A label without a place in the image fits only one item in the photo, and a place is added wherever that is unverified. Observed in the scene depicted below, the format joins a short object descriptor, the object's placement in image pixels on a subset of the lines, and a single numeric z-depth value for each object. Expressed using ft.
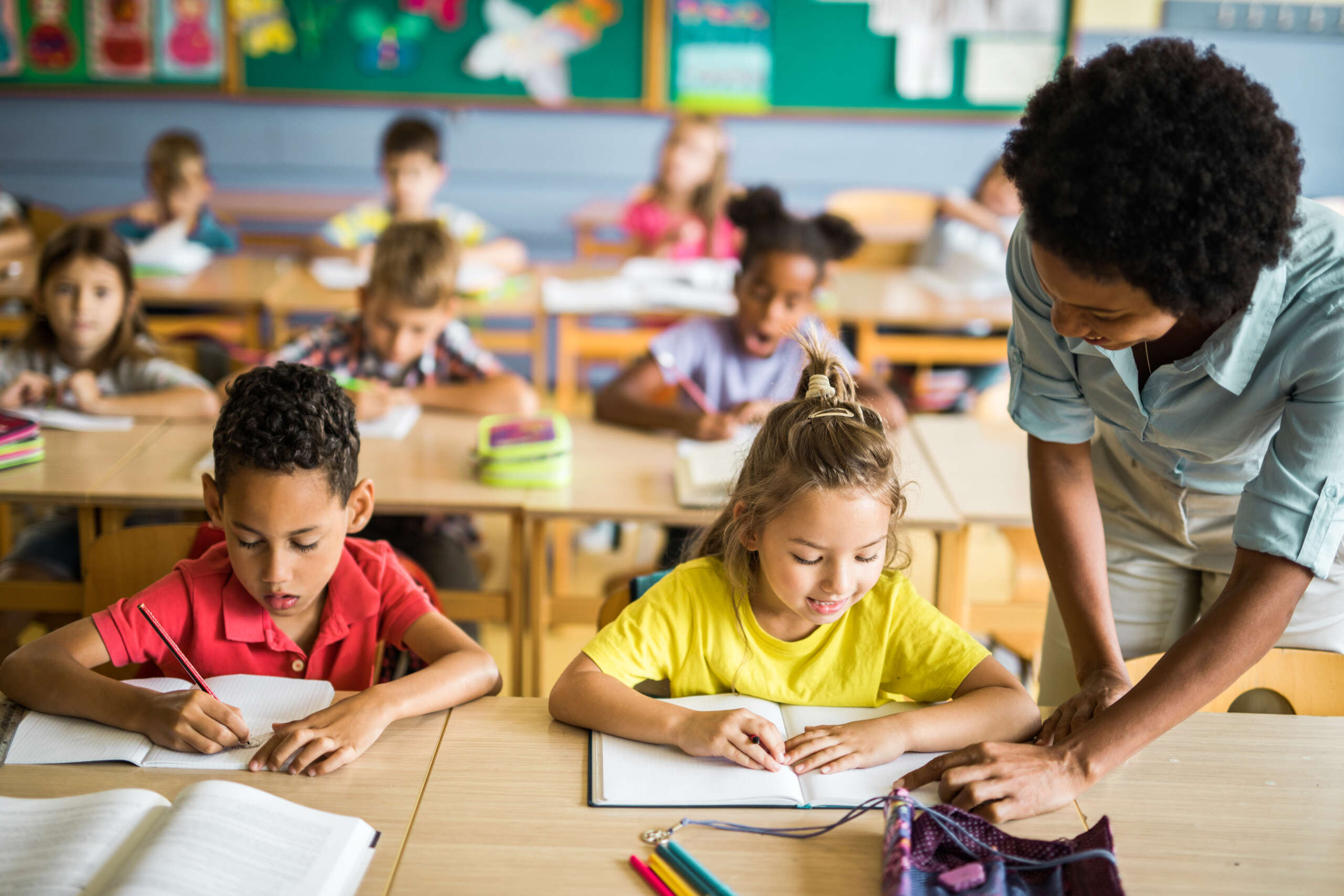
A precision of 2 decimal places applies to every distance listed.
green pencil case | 6.94
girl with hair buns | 8.21
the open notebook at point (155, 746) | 3.77
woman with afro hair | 3.20
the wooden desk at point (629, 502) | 6.72
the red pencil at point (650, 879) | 3.26
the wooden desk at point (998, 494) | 6.95
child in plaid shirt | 8.32
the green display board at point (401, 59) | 16.43
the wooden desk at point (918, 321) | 11.63
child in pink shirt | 13.58
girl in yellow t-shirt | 4.07
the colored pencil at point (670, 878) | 3.24
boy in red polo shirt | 3.91
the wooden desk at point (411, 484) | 6.61
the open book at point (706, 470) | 6.83
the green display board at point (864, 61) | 16.76
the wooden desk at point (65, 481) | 6.55
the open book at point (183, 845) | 3.08
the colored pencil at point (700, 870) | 3.23
